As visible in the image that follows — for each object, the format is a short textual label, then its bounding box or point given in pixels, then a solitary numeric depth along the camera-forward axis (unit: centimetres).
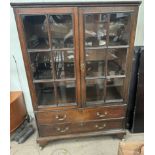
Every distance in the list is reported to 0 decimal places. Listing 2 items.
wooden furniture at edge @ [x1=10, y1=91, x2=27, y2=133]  203
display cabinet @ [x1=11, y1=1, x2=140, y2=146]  139
